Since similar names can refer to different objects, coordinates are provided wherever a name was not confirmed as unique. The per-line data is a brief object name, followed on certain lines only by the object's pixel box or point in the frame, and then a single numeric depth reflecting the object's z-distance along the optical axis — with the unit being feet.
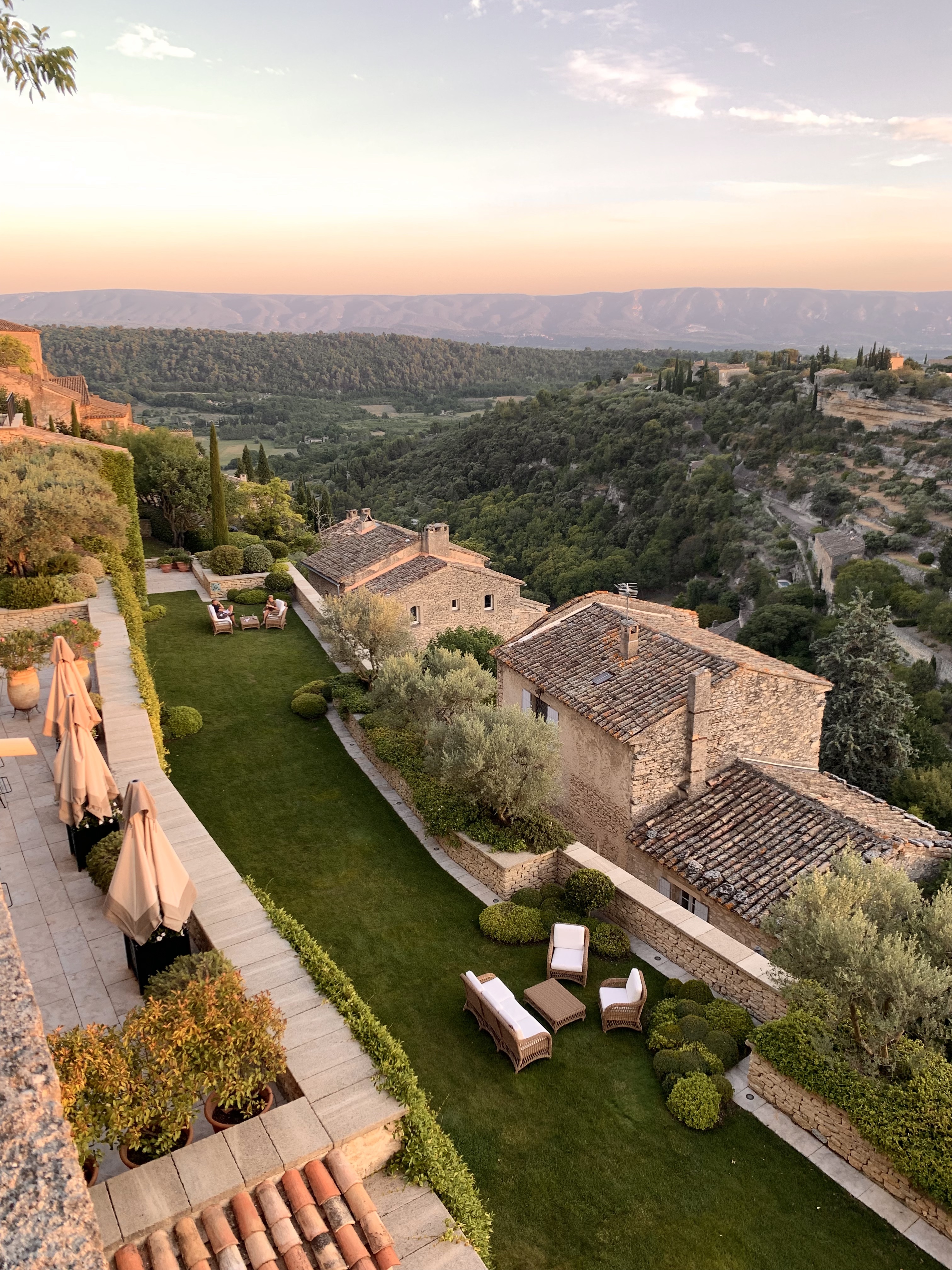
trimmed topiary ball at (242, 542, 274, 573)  107.34
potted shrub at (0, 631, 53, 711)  55.06
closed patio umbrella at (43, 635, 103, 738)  38.73
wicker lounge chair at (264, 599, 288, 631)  91.09
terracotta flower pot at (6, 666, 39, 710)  55.01
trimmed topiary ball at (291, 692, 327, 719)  70.44
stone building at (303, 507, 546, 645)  112.78
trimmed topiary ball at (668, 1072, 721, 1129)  33.09
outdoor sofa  35.17
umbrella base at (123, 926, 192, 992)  30.55
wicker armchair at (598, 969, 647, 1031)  37.99
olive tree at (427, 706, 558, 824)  50.31
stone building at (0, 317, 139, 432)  158.71
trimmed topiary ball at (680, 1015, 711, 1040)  37.06
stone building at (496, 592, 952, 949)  54.13
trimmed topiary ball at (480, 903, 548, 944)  44.73
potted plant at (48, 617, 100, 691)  61.77
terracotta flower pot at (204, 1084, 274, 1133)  25.02
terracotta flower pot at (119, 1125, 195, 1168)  23.39
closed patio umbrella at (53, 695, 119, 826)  35.88
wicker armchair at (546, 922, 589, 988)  40.93
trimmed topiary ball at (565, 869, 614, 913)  46.42
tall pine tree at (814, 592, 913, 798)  109.09
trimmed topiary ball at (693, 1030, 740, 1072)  36.50
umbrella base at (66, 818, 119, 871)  38.88
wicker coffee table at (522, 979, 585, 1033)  37.55
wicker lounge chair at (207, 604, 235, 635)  87.04
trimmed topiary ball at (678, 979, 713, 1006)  40.42
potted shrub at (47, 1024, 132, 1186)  20.67
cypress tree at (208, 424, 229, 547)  114.21
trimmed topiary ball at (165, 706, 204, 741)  64.59
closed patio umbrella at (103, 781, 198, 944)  27.86
